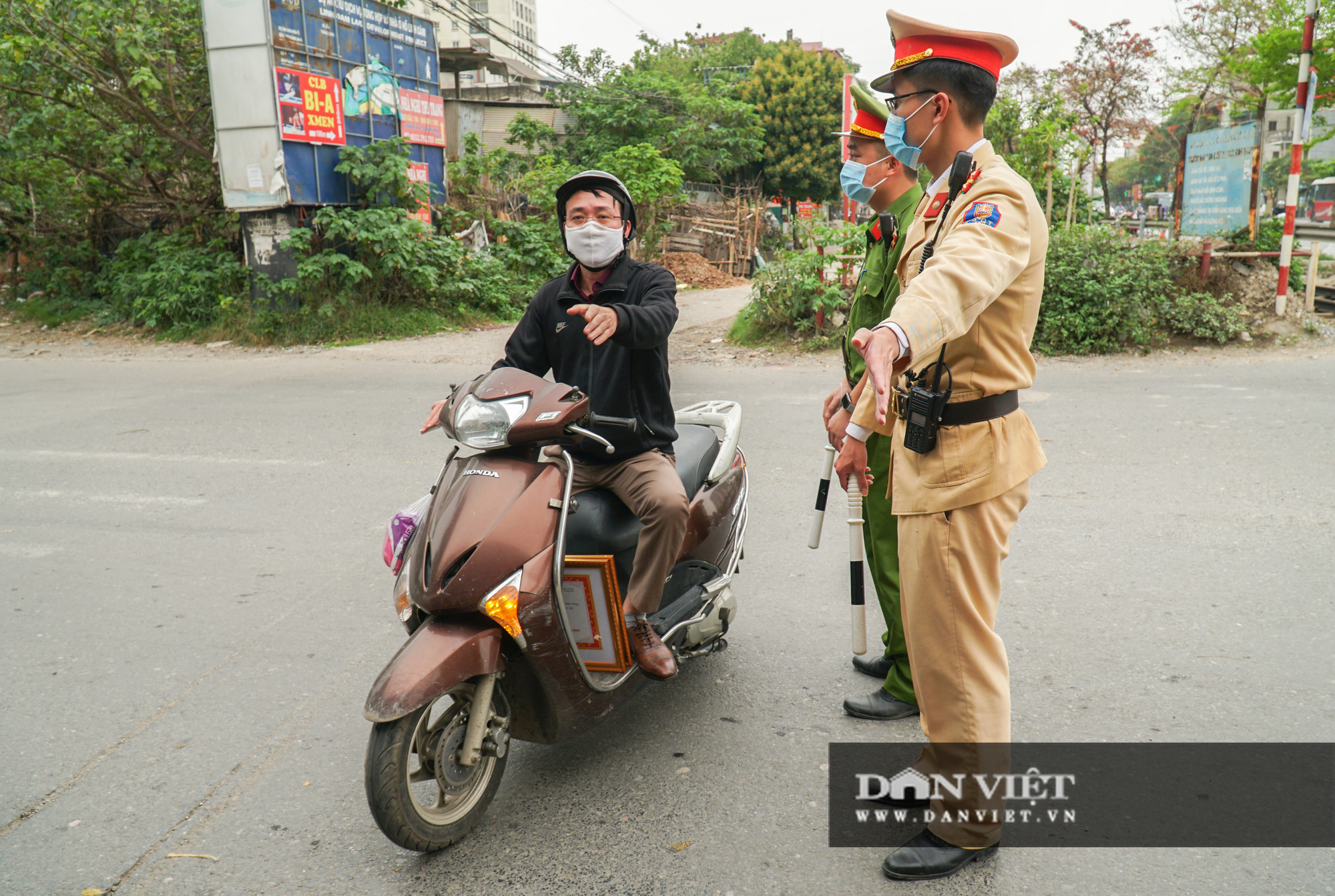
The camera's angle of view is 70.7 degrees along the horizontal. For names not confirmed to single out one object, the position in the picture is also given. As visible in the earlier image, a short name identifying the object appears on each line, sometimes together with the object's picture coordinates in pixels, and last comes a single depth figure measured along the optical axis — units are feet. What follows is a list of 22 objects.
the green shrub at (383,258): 42.24
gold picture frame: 8.95
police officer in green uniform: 9.90
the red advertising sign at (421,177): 49.39
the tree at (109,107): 40.52
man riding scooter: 9.16
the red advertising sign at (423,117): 48.70
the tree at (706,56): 99.56
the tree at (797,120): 102.22
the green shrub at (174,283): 43.60
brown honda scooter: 7.43
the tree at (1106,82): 63.46
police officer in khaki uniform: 7.24
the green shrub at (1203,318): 32.14
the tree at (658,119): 76.89
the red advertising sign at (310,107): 40.52
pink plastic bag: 9.27
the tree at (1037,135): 46.37
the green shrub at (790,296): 34.55
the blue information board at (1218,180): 38.47
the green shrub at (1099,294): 31.60
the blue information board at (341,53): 40.96
